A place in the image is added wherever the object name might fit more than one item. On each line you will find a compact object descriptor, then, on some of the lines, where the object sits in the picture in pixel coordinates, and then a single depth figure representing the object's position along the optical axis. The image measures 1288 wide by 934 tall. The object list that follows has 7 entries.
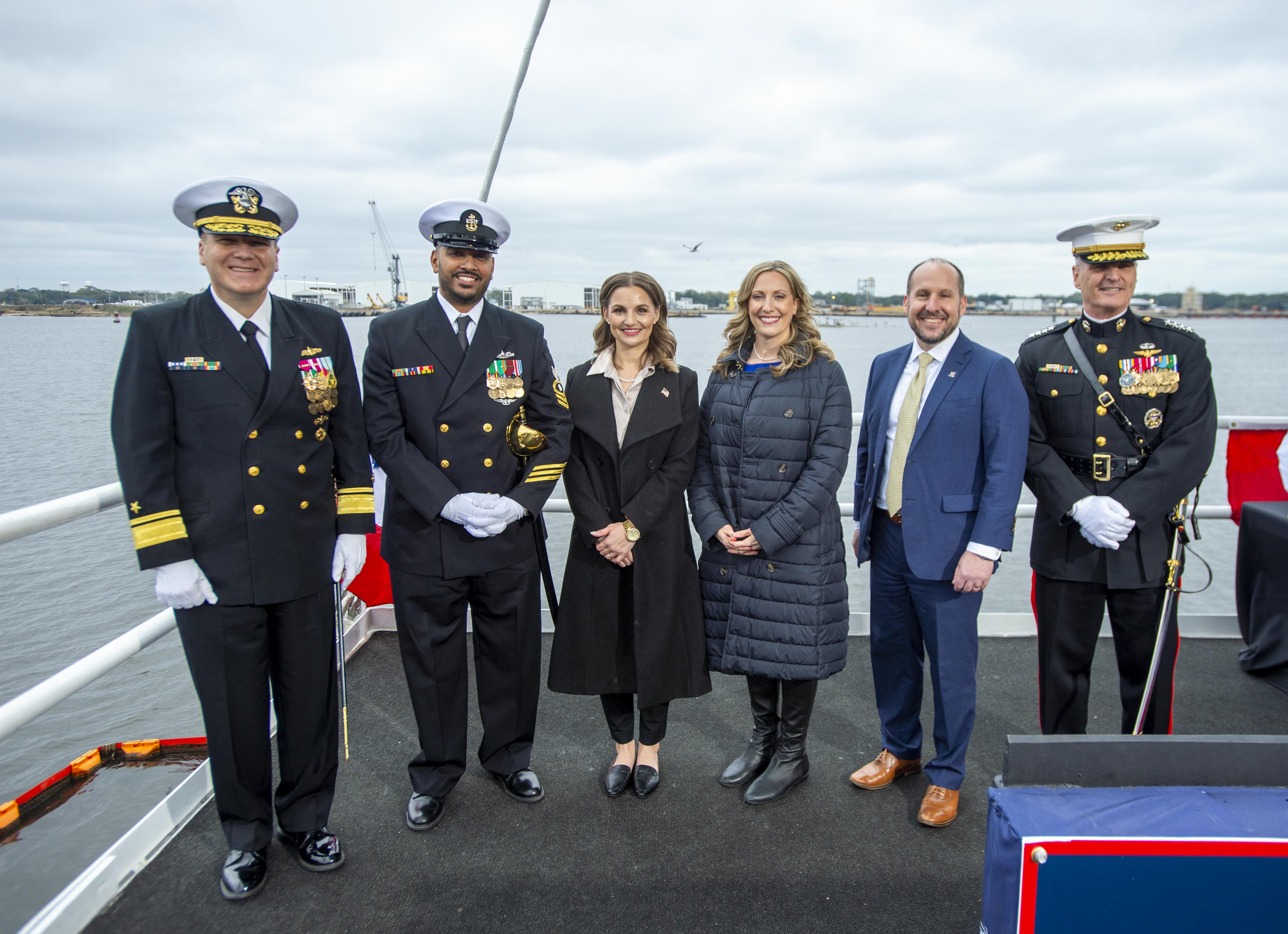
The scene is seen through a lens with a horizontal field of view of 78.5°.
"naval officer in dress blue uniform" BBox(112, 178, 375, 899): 1.87
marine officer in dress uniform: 2.28
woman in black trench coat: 2.39
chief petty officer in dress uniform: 2.25
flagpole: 3.19
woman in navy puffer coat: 2.36
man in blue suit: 2.24
